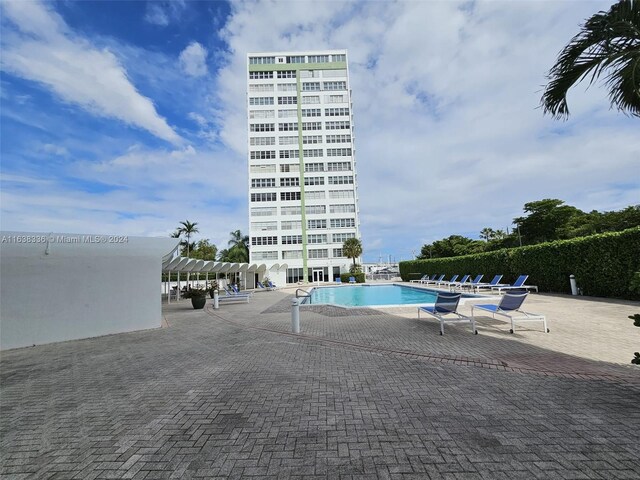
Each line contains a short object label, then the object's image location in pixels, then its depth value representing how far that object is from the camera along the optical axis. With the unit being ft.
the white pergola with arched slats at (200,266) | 57.16
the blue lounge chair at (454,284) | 67.33
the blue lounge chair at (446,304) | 25.66
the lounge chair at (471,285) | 58.86
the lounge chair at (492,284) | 55.46
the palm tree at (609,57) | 12.78
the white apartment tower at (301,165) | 166.71
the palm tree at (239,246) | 167.63
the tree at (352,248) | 147.43
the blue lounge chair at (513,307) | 23.21
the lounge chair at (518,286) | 50.28
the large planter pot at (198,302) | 50.14
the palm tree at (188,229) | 186.80
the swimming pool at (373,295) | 64.69
